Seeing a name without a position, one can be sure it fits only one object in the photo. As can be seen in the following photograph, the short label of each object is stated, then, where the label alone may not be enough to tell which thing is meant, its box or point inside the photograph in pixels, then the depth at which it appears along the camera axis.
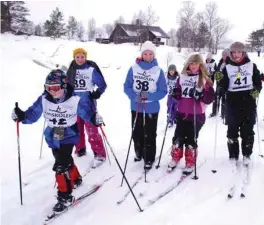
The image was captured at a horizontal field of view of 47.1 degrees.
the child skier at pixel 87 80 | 5.47
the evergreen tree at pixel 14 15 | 34.69
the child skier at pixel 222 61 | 8.23
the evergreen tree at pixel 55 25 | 42.71
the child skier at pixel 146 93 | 5.12
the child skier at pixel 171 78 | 8.30
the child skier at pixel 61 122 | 4.12
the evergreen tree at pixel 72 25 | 70.12
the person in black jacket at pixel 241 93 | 5.06
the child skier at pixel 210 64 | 10.38
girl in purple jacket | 4.83
